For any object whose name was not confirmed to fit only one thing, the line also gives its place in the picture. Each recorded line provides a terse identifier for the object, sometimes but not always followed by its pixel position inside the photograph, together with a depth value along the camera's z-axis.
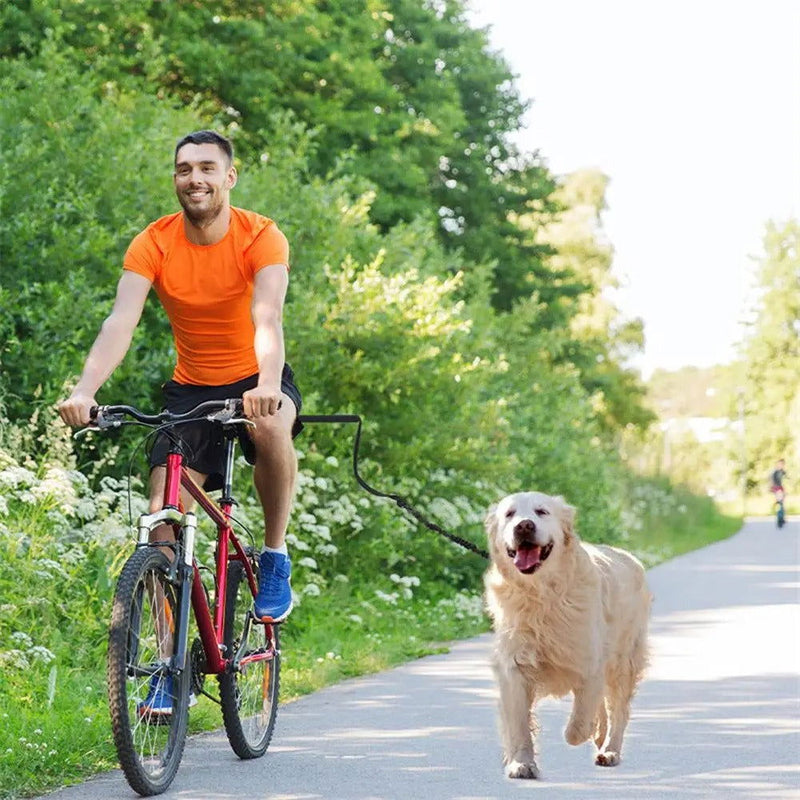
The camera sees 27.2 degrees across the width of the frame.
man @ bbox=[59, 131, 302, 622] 5.88
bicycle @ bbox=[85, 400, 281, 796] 5.38
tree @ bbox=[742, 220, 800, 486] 89.06
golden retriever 5.94
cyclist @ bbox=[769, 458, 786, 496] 45.03
